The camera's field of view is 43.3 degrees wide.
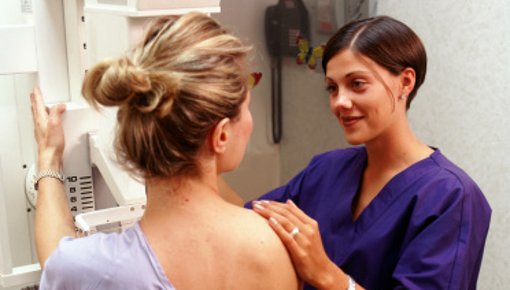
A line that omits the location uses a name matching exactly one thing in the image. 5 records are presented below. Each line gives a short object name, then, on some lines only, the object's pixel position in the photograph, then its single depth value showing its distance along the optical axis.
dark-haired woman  1.23
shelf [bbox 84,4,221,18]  1.16
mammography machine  1.25
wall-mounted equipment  2.58
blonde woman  0.88
